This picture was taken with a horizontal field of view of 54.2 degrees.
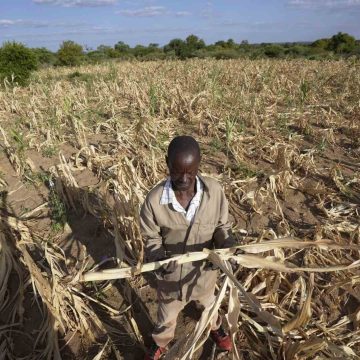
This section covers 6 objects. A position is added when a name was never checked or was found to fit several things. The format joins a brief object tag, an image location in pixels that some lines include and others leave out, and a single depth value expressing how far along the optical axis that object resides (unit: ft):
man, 5.91
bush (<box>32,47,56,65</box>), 102.67
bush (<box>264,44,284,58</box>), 93.40
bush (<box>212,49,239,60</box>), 84.61
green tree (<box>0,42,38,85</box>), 40.97
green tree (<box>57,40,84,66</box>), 93.64
